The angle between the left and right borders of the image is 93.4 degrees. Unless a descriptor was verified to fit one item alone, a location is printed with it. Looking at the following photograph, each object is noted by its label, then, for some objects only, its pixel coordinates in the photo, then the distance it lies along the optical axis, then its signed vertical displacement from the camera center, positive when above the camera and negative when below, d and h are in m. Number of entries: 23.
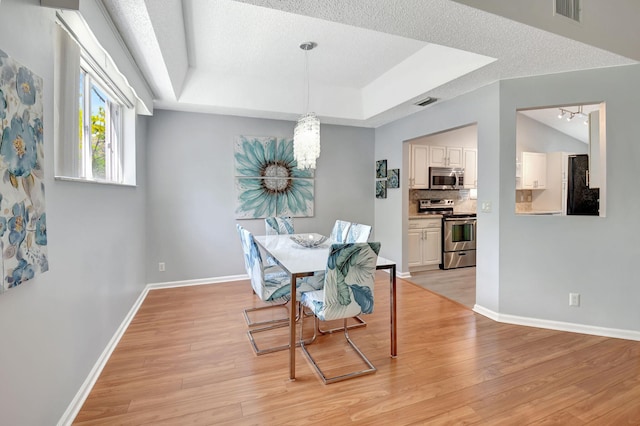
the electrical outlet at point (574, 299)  2.81 -0.86
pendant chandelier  3.04 +0.71
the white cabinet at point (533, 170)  5.23 +0.64
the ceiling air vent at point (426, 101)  3.51 +1.26
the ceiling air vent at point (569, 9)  2.16 +1.44
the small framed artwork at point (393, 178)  4.59 +0.44
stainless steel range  5.16 -0.49
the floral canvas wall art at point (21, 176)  1.12 +0.12
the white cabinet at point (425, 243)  4.96 -0.61
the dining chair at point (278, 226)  3.97 -0.26
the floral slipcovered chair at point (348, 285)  1.97 -0.54
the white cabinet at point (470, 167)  5.46 +0.72
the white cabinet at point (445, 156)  5.19 +0.89
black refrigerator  3.08 +0.17
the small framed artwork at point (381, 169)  4.86 +0.62
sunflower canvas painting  4.32 +0.39
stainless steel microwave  5.16 +0.51
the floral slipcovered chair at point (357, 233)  2.96 -0.27
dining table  2.07 -0.43
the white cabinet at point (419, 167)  5.04 +0.67
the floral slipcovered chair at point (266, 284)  2.42 -0.68
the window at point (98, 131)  2.14 +0.63
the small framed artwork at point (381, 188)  4.89 +0.30
